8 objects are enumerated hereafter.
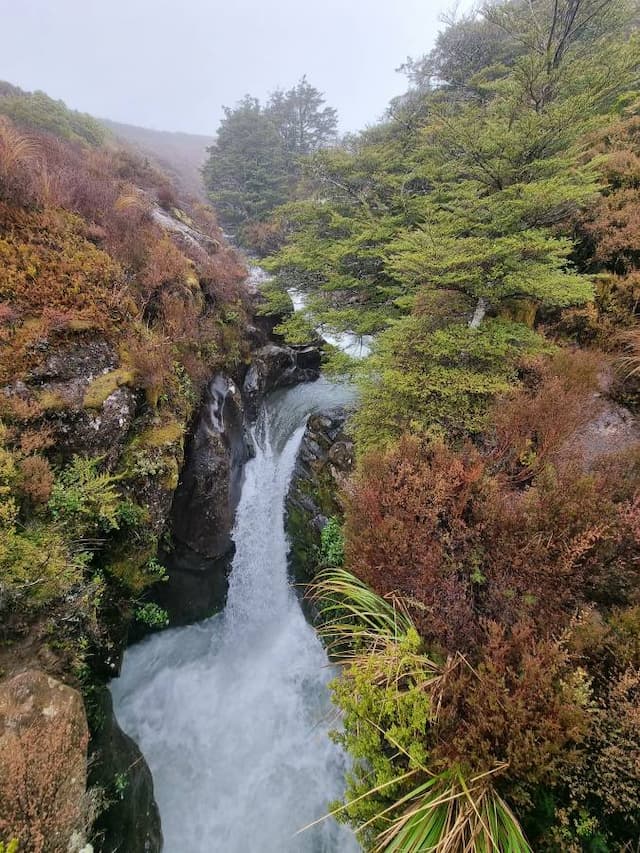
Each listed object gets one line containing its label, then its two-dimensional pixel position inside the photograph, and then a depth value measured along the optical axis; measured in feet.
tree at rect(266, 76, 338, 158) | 85.15
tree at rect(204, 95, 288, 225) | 70.95
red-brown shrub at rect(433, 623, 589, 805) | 8.15
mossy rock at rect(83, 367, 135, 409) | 17.62
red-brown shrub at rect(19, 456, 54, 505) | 14.05
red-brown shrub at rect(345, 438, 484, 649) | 11.60
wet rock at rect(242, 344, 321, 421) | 35.99
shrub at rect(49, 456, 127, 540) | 15.06
